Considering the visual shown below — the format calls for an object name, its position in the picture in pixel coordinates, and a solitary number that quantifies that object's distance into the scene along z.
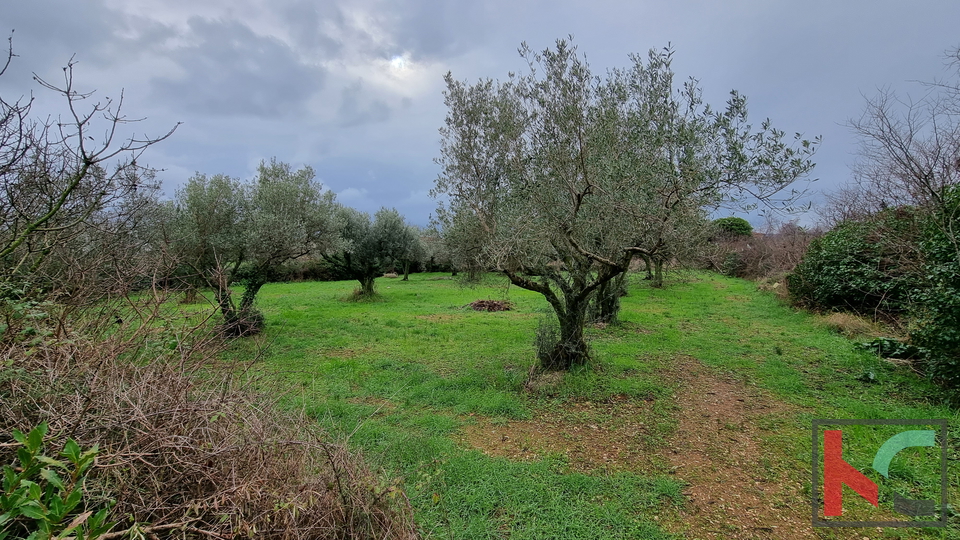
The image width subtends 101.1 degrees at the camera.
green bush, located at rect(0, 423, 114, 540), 1.41
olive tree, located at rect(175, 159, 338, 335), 10.39
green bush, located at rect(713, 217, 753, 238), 30.31
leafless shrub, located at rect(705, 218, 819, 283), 20.62
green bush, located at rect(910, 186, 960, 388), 5.39
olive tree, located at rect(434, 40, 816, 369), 4.89
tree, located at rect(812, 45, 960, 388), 5.42
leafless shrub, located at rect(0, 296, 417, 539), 1.86
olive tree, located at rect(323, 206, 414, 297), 18.00
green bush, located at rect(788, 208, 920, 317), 8.55
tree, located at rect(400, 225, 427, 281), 19.67
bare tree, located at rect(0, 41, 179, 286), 3.03
